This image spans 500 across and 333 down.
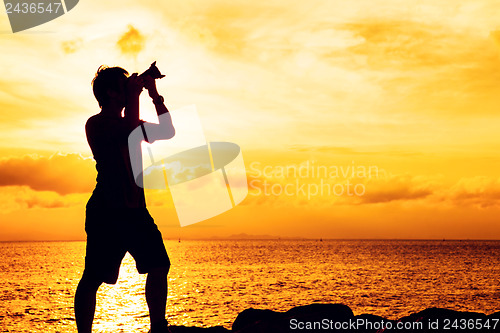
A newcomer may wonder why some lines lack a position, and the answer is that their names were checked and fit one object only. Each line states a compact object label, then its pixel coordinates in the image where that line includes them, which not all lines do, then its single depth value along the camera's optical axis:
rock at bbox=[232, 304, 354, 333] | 7.82
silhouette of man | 4.54
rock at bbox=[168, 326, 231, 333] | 9.14
